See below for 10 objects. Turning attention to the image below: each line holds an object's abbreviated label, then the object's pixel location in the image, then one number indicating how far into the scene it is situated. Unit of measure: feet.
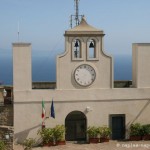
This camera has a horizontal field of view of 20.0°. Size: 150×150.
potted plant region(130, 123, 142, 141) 83.20
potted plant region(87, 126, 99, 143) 81.30
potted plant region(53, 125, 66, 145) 79.87
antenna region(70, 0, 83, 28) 101.52
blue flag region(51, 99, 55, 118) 80.69
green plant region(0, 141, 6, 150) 69.36
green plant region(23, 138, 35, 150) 74.76
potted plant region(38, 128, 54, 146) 79.71
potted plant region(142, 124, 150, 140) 83.30
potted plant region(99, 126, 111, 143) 81.71
